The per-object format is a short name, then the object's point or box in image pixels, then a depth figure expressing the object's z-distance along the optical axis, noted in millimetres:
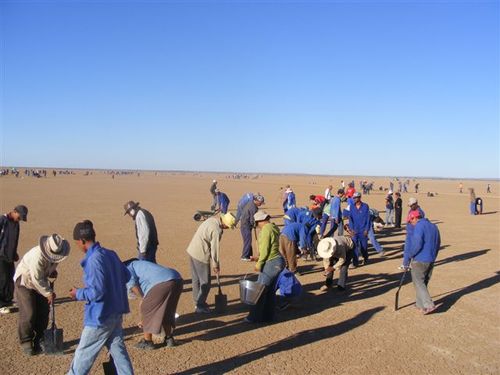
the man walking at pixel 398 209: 18969
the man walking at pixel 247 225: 11633
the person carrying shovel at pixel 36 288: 5109
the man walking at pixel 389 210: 19516
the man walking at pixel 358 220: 11273
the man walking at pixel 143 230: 7781
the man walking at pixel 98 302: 4285
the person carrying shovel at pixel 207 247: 7176
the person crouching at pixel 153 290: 5555
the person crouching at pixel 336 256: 8633
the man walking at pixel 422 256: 7613
